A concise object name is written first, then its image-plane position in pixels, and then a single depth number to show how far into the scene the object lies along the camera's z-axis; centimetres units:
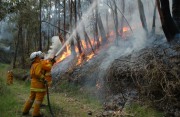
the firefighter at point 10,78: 1848
